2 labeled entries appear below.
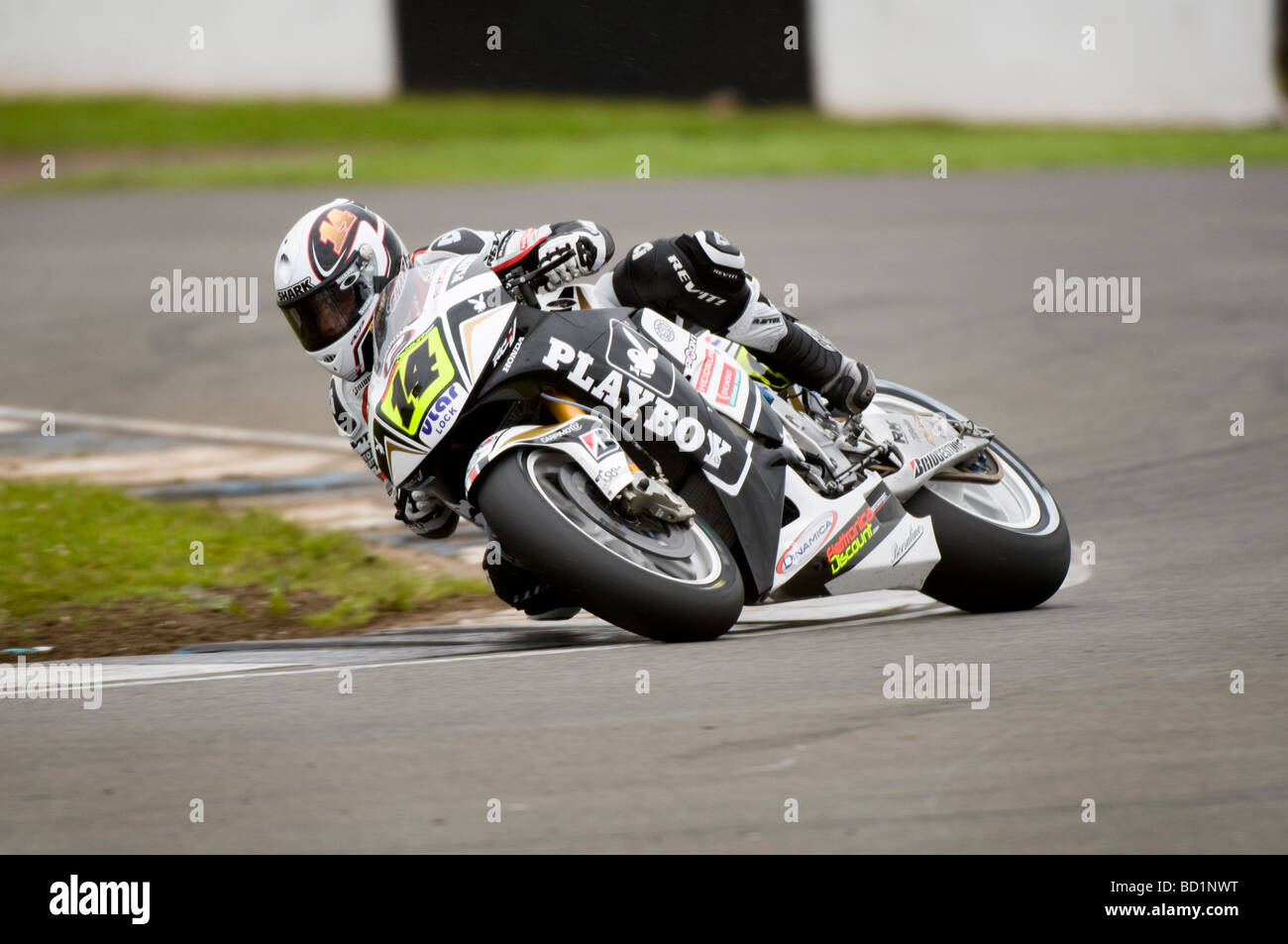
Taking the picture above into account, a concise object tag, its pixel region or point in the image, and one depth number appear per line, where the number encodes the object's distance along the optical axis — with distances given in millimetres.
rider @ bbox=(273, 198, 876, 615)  11664
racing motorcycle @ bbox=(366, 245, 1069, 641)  10922
